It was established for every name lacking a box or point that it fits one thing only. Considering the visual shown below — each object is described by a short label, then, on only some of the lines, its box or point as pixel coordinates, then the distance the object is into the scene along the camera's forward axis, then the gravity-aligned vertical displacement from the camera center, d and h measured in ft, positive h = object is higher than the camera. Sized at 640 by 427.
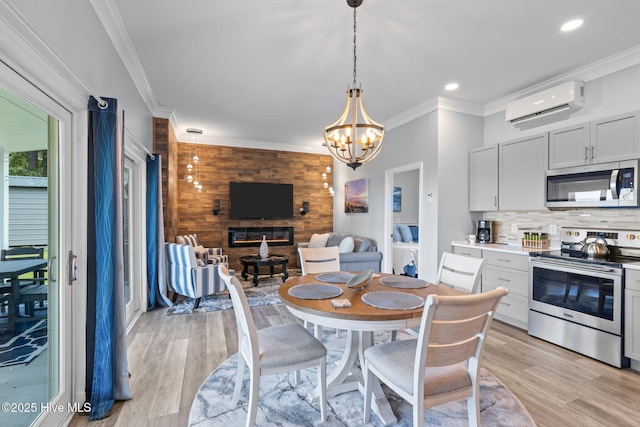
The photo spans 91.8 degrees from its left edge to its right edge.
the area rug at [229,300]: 13.26 -4.19
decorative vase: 18.57 -2.39
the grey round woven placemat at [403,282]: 7.11 -1.70
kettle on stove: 9.50 -1.11
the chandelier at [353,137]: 7.55 +1.90
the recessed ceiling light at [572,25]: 8.03 +4.96
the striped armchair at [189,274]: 13.00 -2.72
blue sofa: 16.89 -2.50
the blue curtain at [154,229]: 12.96 -0.77
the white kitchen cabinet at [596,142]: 9.05 +2.25
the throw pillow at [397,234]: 21.58 -1.57
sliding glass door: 4.75 -0.78
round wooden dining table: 5.16 -1.81
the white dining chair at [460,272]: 7.57 -1.57
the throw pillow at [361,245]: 17.90 -1.93
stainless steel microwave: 9.10 +0.86
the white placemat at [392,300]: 5.52 -1.68
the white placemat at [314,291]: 6.19 -1.68
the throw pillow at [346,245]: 18.39 -2.03
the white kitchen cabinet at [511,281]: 10.85 -2.54
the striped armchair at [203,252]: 15.67 -2.22
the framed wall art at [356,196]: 19.35 +1.03
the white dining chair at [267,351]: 5.44 -2.64
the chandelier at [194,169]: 19.51 +2.75
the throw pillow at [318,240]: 21.29 -2.00
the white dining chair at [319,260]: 9.87 -1.57
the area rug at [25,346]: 4.80 -2.27
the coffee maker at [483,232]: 13.64 -0.88
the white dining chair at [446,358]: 4.38 -2.23
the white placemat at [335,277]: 7.62 -1.68
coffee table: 17.74 -2.96
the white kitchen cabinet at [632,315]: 7.99 -2.66
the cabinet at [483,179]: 13.03 +1.45
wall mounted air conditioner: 10.53 +3.95
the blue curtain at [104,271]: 6.49 -1.30
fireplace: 21.25 -1.74
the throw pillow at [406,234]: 21.85 -1.57
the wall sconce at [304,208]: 22.95 +0.25
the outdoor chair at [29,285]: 4.74 -1.26
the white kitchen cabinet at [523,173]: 11.38 +1.51
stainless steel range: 8.44 -2.38
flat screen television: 21.07 +0.77
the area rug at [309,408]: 6.04 -4.09
